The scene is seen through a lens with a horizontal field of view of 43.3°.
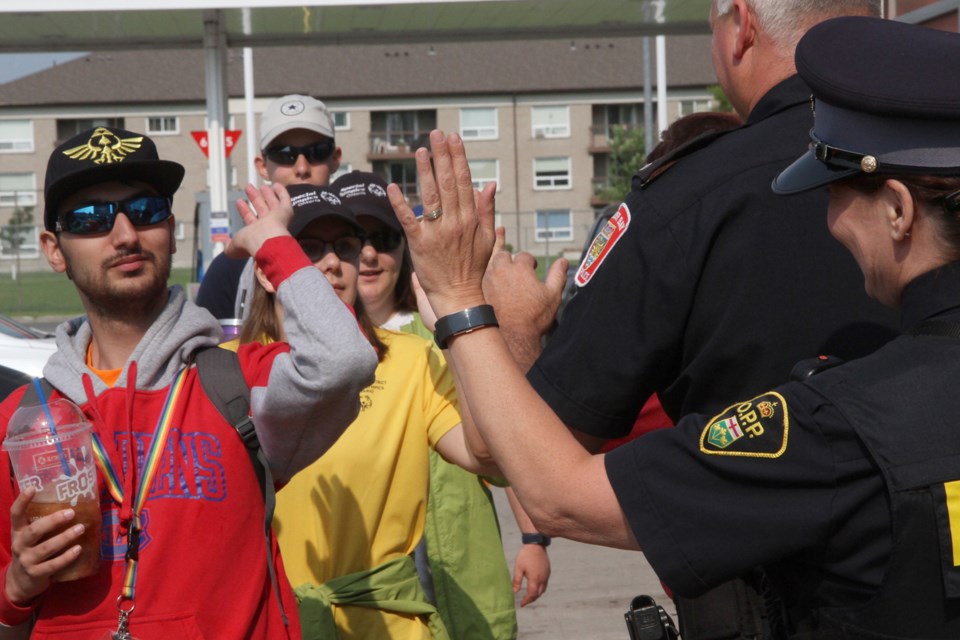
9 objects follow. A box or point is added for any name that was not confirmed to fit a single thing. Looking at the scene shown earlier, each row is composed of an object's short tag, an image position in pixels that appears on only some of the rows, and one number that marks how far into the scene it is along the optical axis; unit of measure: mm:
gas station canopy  11555
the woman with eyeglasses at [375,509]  3307
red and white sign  13297
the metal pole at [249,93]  22188
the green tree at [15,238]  27423
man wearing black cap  2490
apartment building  63438
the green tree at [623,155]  53625
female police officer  1788
